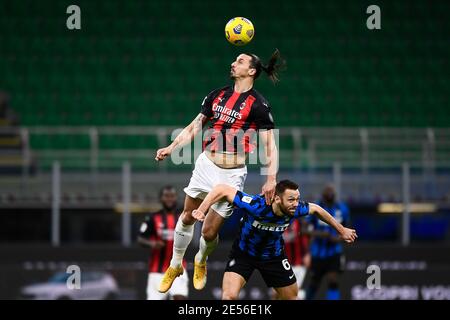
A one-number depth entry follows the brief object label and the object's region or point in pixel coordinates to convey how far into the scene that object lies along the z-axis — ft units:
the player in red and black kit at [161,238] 38.88
